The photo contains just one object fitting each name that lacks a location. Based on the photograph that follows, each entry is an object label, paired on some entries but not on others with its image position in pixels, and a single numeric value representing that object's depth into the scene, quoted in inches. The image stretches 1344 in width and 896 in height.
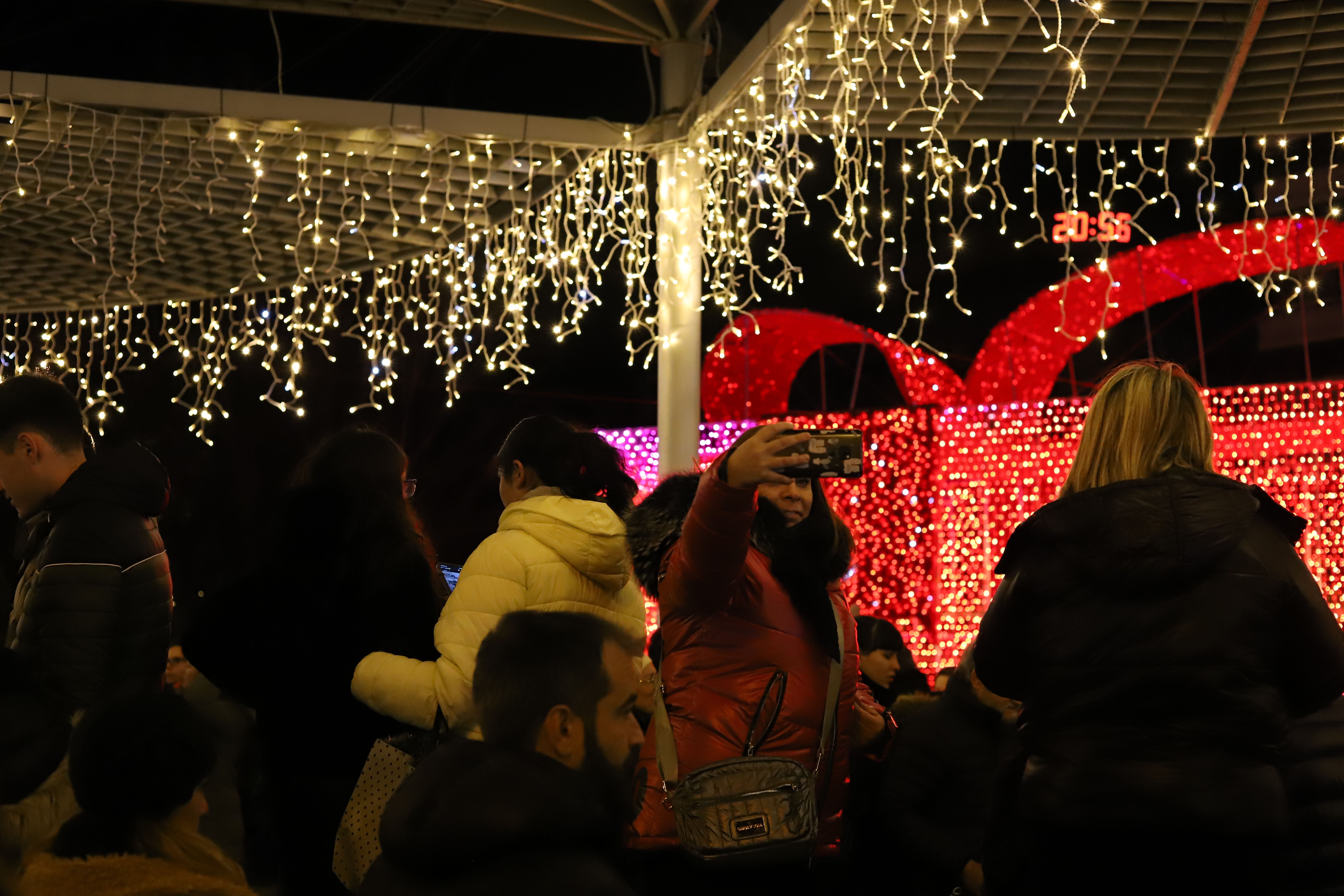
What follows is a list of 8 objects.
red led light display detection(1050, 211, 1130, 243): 209.0
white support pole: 196.2
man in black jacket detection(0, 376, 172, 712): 111.9
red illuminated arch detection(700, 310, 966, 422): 309.4
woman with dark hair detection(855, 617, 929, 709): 178.4
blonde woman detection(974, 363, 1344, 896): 78.2
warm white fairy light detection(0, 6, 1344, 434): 186.9
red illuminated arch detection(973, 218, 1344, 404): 254.5
